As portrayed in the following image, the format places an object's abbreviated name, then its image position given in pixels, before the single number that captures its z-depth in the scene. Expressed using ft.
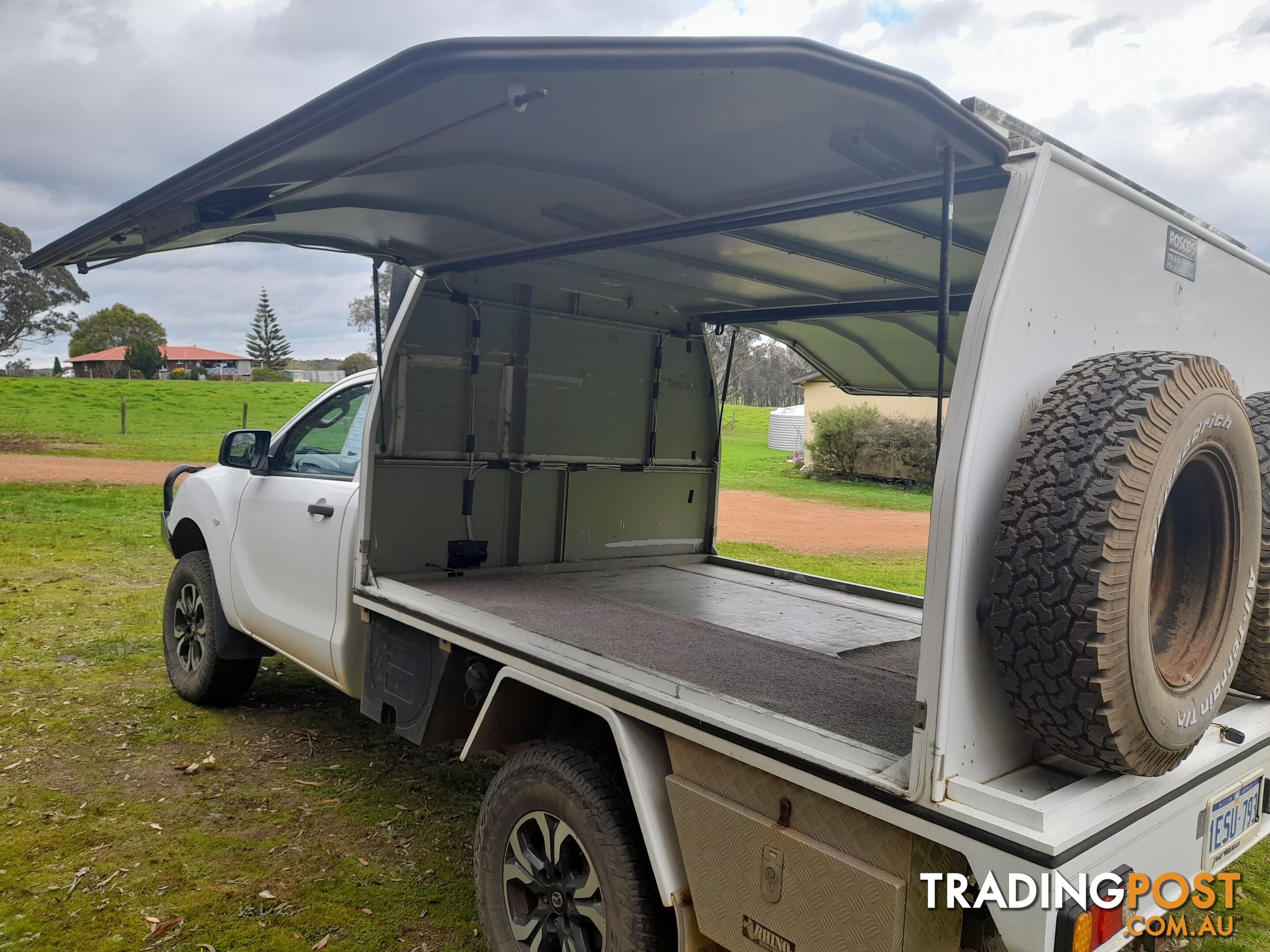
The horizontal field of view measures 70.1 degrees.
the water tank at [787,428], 101.86
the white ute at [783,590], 6.24
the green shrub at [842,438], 71.77
